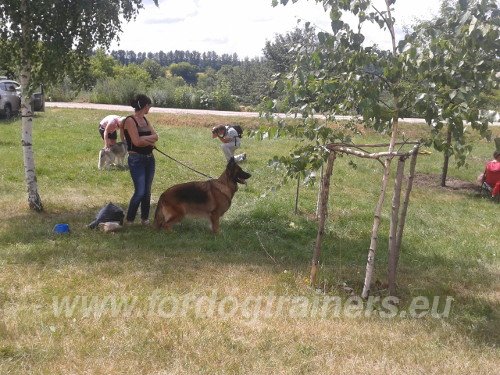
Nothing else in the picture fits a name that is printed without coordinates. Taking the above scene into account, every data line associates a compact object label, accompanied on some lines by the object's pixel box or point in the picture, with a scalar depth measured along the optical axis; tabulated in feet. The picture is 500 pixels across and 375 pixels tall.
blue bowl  24.49
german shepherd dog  24.79
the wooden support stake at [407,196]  16.80
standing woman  23.94
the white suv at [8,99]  70.13
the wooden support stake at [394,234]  16.87
